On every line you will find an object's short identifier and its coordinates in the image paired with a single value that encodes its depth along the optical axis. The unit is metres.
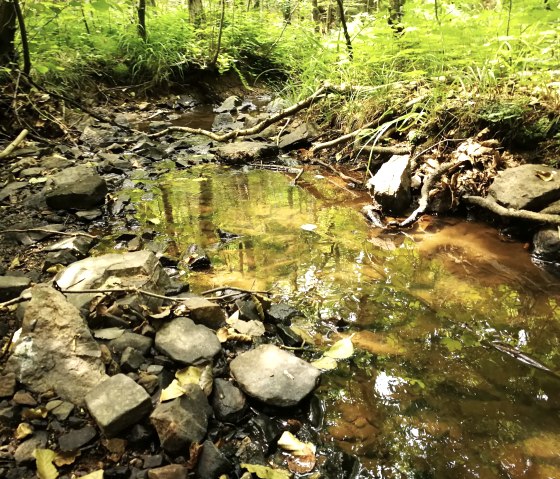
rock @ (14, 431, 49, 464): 1.39
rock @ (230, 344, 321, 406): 1.76
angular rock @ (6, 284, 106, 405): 1.62
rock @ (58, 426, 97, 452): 1.45
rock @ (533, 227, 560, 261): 2.96
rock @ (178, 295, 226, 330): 2.17
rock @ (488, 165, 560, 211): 3.18
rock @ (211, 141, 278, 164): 5.48
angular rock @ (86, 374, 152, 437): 1.46
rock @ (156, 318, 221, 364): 1.86
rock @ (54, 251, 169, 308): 2.21
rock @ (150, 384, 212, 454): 1.48
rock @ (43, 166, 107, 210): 3.66
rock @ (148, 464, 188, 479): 1.38
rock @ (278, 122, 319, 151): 5.88
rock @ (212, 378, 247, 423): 1.69
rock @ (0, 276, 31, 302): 2.09
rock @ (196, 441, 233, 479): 1.44
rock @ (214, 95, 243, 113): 8.64
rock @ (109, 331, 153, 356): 1.86
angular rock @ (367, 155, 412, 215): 3.73
